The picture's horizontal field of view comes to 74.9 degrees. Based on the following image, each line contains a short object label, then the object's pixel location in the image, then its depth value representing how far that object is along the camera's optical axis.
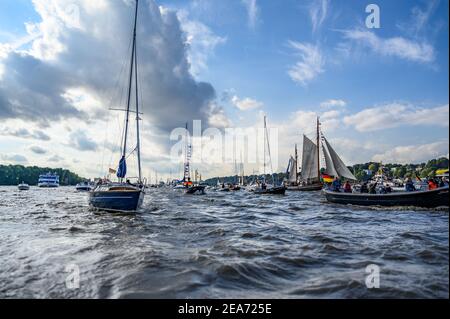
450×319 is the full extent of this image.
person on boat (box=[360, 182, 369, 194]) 33.44
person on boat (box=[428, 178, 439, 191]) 28.34
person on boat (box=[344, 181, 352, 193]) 36.71
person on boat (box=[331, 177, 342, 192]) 38.11
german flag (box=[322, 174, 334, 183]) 58.92
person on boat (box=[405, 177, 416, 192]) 29.95
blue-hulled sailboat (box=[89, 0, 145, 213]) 24.92
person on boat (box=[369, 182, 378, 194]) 32.66
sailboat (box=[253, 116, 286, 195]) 63.16
